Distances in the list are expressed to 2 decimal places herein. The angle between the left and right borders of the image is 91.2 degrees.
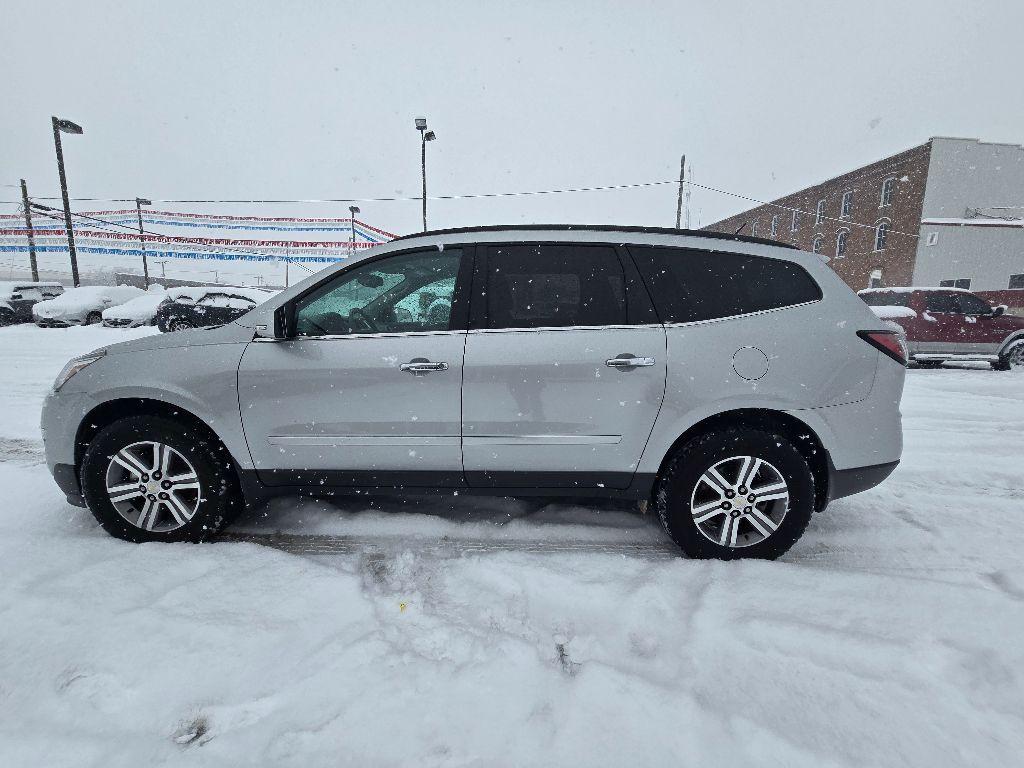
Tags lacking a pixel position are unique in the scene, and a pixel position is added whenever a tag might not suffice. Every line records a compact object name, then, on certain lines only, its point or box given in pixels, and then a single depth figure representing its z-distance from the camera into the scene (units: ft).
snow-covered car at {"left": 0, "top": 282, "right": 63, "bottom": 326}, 56.13
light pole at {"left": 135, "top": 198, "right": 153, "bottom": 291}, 109.50
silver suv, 8.07
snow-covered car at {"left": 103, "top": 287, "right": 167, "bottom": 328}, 52.60
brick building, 77.66
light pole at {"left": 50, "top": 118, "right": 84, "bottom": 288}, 65.69
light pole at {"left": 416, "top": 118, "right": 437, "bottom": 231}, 59.00
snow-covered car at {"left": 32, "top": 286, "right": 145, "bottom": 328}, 52.50
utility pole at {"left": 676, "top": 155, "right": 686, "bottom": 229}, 86.59
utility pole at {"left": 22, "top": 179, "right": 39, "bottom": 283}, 93.45
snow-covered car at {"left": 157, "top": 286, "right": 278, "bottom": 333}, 46.01
